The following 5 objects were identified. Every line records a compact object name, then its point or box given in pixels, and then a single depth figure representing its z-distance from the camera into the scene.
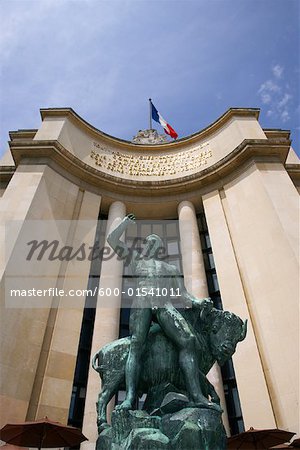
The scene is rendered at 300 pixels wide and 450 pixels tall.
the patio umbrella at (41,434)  9.67
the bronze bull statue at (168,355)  5.56
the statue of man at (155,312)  5.25
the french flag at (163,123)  28.47
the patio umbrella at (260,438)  10.11
